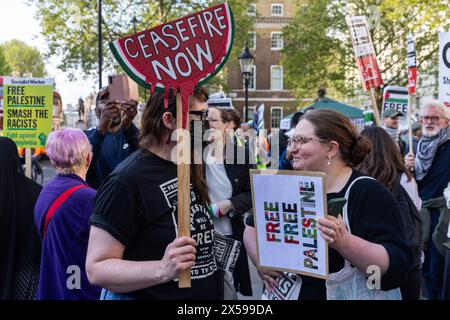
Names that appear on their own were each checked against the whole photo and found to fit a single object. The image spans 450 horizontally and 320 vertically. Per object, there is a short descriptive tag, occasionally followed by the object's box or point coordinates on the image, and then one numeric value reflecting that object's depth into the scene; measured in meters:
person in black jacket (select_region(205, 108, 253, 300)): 4.68
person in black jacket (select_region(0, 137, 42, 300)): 3.56
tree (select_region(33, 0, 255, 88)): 29.09
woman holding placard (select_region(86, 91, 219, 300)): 2.24
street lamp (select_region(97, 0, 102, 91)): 21.45
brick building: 54.34
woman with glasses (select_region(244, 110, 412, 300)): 2.38
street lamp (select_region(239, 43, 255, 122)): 16.38
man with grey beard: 5.95
